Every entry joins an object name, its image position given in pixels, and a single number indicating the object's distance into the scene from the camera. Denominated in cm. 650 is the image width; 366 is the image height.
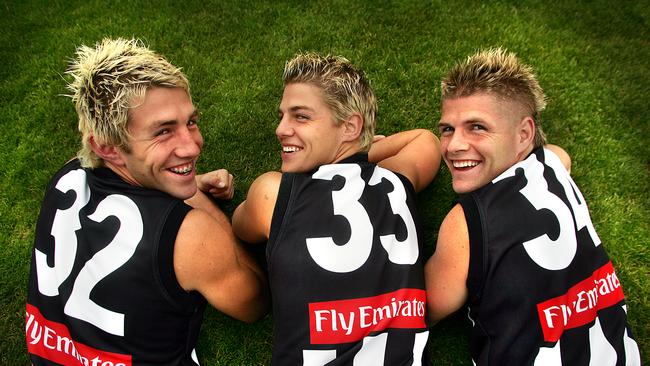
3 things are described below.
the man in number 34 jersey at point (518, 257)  211
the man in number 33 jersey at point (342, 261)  213
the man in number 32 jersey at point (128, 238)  212
